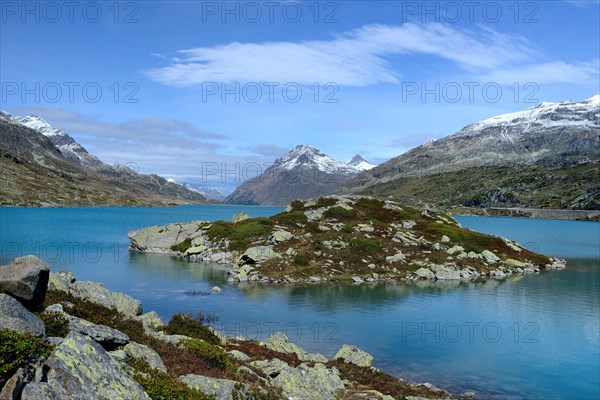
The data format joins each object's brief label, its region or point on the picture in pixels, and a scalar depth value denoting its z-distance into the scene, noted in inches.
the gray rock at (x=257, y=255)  2508.6
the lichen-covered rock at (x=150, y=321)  901.2
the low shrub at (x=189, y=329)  948.6
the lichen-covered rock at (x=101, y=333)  599.8
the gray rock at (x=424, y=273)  2440.9
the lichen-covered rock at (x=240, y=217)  3622.5
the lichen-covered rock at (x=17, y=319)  456.8
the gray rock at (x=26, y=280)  584.4
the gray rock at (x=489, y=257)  2801.4
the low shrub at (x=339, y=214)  3312.0
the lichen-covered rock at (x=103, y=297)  909.8
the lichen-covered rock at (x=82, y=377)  407.2
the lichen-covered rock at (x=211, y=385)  576.4
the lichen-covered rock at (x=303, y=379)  751.1
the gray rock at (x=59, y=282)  839.9
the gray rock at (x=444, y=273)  2469.2
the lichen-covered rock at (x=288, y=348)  1091.8
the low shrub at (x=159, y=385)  508.7
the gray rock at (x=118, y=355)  560.1
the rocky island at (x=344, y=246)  2436.0
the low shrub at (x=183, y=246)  3206.2
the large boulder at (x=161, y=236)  3321.9
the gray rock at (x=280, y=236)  2754.9
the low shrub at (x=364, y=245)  2659.5
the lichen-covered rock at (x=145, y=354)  608.1
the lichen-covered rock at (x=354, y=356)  1089.4
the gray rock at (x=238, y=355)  892.9
